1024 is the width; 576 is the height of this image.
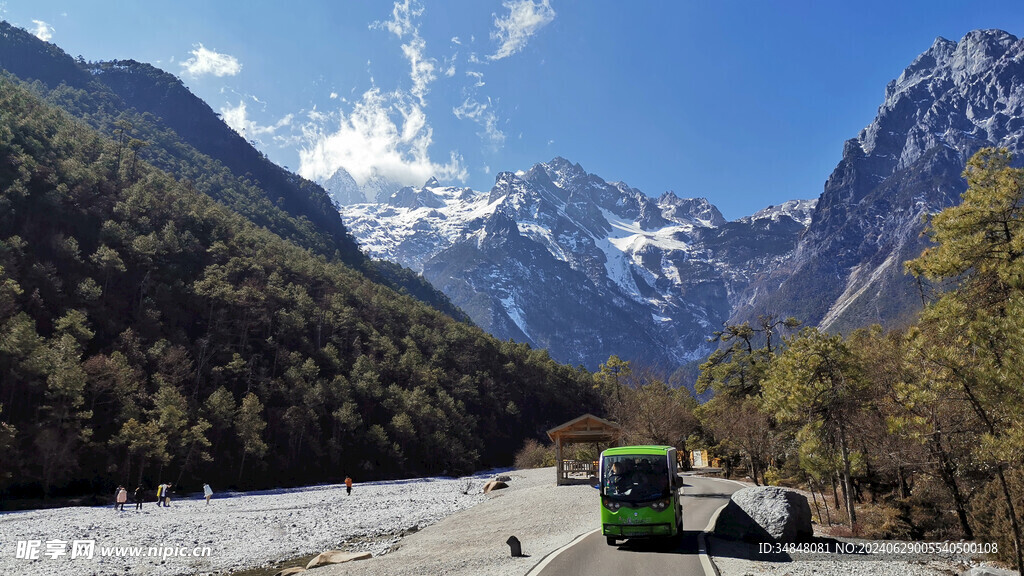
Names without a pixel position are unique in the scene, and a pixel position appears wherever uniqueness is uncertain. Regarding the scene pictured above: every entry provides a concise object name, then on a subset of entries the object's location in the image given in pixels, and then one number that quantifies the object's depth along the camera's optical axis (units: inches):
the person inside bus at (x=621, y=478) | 548.8
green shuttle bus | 531.8
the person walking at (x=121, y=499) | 1347.2
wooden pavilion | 1453.0
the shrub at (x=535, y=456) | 2687.0
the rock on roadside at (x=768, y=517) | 565.3
